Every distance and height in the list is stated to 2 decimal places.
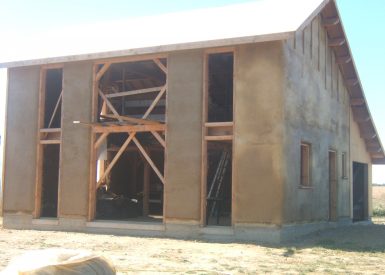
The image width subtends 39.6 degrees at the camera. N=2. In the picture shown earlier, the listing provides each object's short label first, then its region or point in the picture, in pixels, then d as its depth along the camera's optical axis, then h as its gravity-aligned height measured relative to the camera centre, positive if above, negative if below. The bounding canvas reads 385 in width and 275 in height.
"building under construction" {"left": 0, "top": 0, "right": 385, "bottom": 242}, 13.77 +1.24
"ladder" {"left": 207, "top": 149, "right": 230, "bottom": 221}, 16.09 +0.04
